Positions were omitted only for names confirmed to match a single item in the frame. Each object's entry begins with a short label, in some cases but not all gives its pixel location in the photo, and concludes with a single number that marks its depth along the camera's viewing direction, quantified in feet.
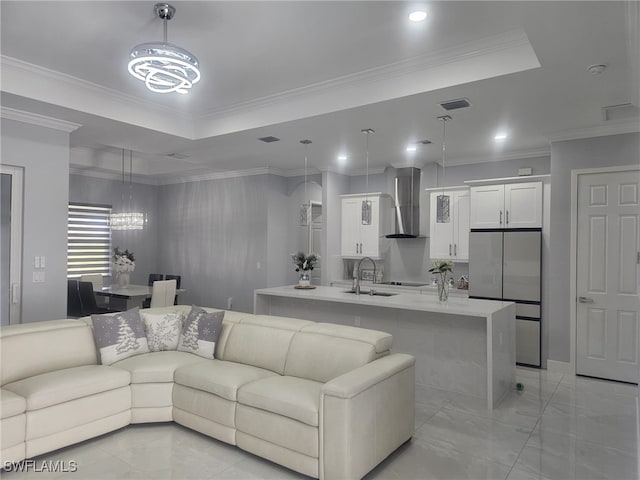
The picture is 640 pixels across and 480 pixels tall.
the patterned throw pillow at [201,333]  12.69
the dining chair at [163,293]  20.24
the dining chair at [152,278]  25.89
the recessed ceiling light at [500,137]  16.85
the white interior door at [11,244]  14.25
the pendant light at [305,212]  26.53
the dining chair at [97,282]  22.57
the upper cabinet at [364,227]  23.53
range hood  22.88
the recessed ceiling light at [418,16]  9.53
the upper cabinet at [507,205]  17.72
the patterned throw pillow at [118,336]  11.90
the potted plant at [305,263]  18.24
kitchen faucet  16.68
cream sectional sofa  8.73
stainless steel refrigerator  17.46
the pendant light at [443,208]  21.27
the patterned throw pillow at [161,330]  13.05
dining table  20.71
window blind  25.17
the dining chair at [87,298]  20.07
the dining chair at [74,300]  20.56
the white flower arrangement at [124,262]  22.62
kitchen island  13.25
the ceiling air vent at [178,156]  20.90
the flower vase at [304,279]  18.41
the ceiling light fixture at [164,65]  8.95
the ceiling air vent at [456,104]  12.79
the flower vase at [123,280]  22.93
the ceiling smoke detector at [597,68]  10.32
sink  16.68
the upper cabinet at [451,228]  20.83
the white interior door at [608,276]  15.15
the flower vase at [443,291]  14.69
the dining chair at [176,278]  24.28
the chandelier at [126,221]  22.77
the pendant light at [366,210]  23.66
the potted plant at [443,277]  14.65
